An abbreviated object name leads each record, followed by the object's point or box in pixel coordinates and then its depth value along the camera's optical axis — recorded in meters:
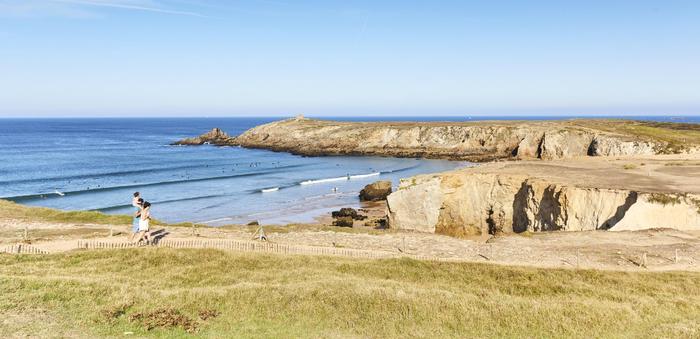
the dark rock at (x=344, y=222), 45.22
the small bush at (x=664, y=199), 31.34
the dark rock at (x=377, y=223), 45.33
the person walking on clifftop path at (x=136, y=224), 24.05
